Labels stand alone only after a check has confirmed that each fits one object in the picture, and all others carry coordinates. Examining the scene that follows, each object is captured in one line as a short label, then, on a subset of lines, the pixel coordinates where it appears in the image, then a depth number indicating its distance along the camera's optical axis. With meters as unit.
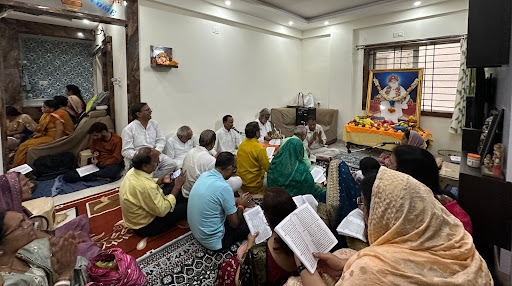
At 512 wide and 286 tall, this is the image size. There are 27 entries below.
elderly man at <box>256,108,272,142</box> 5.60
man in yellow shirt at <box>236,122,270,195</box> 3.47
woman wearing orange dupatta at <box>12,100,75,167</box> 4.36
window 5.28
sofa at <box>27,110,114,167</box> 4.31
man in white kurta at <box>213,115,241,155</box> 4.84
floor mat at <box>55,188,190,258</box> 2.54
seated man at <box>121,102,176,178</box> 4.05
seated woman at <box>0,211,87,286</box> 1.29
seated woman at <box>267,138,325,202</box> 3.05
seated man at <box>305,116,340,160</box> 5.20
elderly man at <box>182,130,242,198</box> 3.01
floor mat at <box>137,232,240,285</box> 2.11
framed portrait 5.65
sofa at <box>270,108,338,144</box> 6.54
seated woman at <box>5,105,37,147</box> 4.96
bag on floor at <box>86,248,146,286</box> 1.65
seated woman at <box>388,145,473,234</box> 1.80
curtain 4.84
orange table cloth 5.31
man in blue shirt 2.30
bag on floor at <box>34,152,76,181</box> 4.25
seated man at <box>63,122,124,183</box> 4.17
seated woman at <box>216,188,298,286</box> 1.39
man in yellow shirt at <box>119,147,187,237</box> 2.46
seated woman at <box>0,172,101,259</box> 1.92
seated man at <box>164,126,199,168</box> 4.40
